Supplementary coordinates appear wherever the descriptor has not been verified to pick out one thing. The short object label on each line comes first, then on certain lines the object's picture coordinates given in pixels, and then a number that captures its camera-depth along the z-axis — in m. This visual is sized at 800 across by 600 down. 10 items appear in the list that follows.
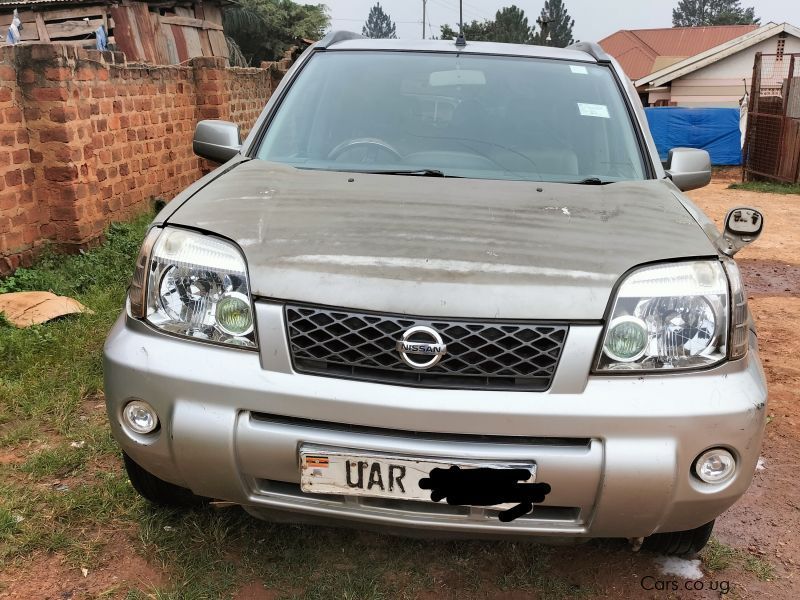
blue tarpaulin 19.00
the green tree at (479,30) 59.50
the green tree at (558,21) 76.31
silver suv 1.87
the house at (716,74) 26.16
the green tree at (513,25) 62.47
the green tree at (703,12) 89.19
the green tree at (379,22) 125.12
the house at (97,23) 13.27
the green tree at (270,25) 27.48
